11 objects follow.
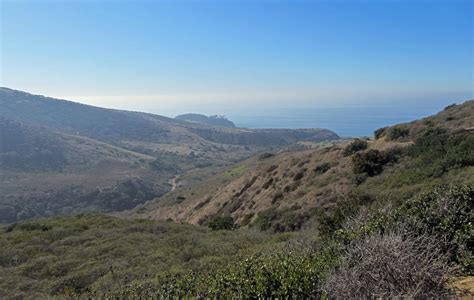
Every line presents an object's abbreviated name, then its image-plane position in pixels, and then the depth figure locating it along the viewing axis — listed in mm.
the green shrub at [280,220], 17594
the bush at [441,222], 5422
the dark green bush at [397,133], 26562
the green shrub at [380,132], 29281
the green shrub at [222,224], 20069
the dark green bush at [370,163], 20688
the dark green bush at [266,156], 59753
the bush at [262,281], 4539
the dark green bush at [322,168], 25223
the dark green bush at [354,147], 26016
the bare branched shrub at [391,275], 4184
